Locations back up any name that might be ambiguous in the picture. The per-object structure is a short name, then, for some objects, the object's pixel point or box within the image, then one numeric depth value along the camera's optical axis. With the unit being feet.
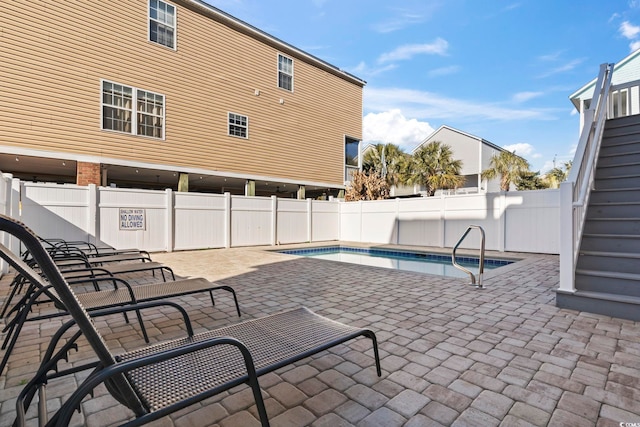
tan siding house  27.61
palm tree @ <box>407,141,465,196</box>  60.18
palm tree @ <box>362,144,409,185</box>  64.54
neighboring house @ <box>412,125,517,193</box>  79.00
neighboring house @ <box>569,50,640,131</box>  21.57
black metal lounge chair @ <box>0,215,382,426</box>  3.31
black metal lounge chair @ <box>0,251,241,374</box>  7.75
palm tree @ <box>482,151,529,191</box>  63.98
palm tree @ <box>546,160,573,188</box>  83.72
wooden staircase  11.31
